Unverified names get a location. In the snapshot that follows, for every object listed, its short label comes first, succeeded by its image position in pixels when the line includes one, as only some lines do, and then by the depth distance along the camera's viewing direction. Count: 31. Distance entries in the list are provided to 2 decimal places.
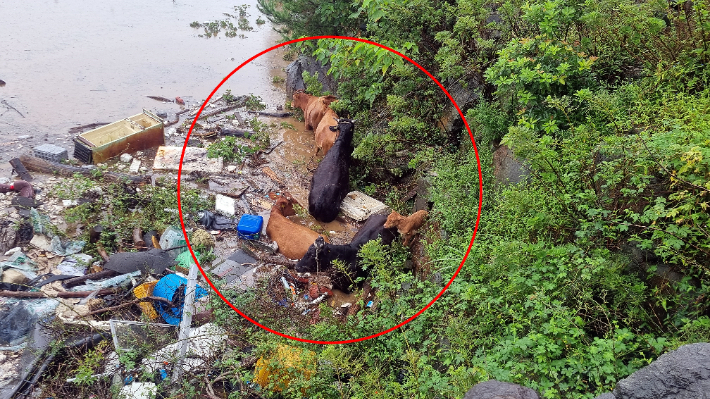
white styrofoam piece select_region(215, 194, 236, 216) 6.73
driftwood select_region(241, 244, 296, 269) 5.88
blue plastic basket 4.86
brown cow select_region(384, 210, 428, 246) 5.54
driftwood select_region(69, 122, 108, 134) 8.43
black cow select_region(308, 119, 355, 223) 6.62
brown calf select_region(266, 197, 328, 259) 5.99
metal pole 4.11
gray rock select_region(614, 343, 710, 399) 2.27
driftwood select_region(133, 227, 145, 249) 5.86
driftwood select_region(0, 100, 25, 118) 8.60
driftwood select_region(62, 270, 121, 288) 5.20
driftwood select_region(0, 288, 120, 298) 4.91
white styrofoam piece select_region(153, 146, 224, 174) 7.72
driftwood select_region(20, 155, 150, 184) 7.12
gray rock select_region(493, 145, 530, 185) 4.64
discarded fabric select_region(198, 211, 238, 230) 6.48
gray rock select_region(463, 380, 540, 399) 2.59
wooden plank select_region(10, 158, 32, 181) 6.93
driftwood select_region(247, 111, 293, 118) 9.81
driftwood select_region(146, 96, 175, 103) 9.72
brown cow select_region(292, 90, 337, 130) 8.67
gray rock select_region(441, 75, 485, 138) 6.17
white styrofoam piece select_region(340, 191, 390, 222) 6.68
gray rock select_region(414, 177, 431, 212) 5.93
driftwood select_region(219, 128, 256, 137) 8.93
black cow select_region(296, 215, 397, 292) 5.48
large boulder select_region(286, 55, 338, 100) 9.93
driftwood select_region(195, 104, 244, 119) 9.43
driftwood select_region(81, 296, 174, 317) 4.68
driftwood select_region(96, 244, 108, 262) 5.63
